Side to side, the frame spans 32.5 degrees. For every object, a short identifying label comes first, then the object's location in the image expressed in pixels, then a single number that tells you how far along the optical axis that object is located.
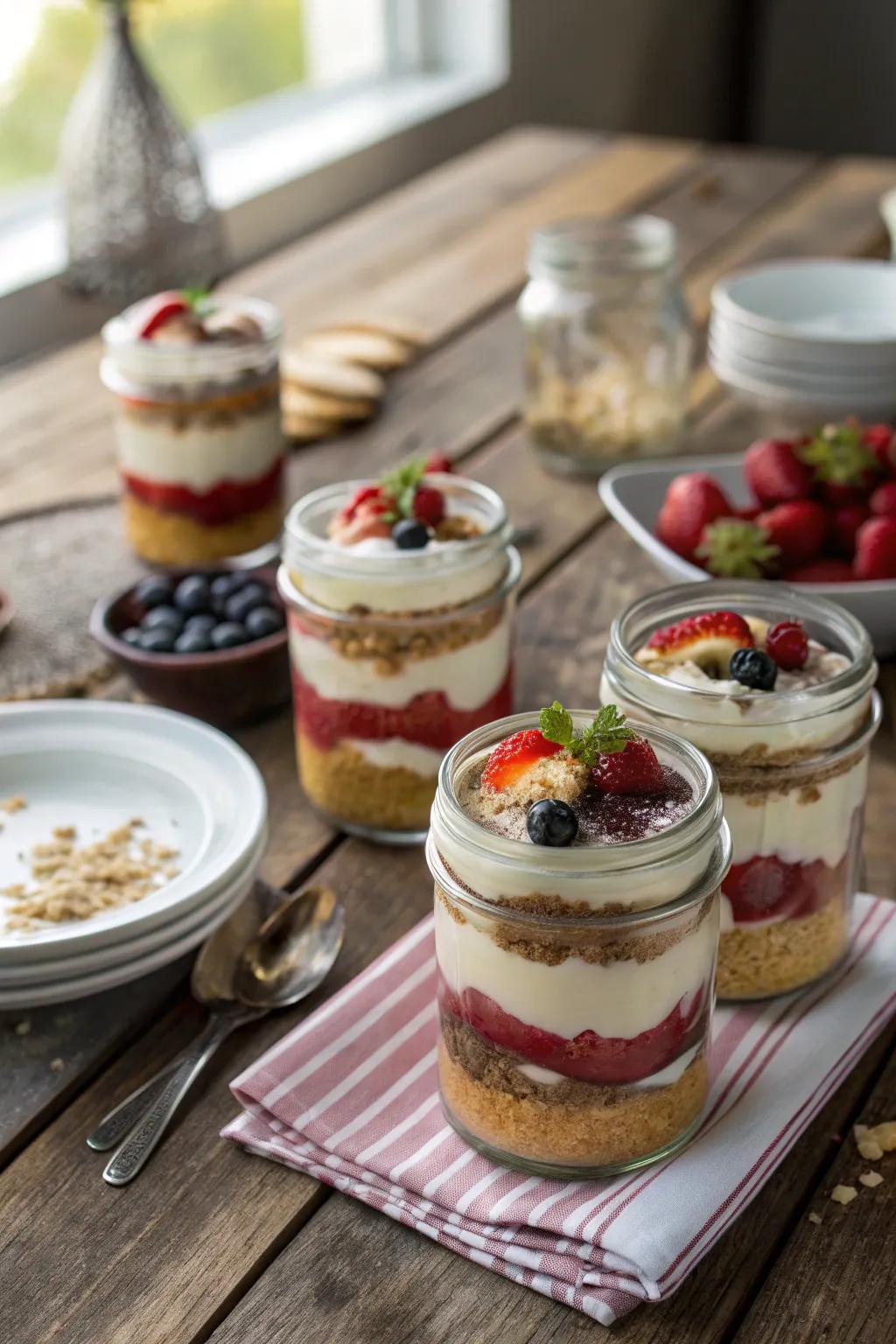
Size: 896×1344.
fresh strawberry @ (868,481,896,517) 1.36
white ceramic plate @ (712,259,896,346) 1.98
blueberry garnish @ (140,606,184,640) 1.32
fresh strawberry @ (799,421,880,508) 1.40
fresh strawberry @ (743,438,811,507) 1.40
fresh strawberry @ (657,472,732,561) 1.38
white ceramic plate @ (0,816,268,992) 0.95
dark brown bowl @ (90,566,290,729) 1.26
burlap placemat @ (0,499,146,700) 1.40
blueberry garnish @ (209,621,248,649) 1.29
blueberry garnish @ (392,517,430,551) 1.13
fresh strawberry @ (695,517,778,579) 1.33
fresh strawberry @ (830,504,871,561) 1.38
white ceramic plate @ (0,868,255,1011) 0.95
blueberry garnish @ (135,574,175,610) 1.35
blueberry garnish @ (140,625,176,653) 1.30
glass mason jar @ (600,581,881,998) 0.92
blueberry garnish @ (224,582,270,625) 1.33
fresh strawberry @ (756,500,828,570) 1.36
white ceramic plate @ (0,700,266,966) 1.11
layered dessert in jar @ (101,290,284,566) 1.48
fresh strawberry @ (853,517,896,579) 1.32
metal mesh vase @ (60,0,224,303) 2.22
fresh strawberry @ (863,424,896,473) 1.43
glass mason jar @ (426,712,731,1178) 0.78
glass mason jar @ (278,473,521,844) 1.12
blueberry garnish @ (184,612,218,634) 1.31
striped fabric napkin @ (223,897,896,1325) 0.80
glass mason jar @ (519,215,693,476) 1.73
